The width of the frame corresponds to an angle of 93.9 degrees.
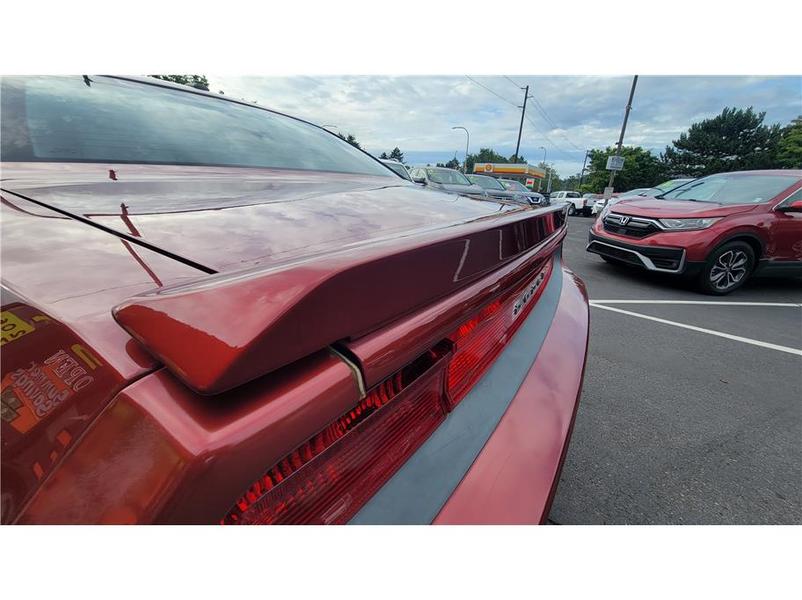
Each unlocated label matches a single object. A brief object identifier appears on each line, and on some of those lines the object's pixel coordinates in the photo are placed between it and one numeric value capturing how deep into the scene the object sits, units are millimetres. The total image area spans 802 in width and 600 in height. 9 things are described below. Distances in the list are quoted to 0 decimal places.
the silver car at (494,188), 12277
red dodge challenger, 435
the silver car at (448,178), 10758
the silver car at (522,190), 13469
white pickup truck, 24688
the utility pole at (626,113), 19641
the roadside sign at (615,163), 18922
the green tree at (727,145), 40219
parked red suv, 4809
